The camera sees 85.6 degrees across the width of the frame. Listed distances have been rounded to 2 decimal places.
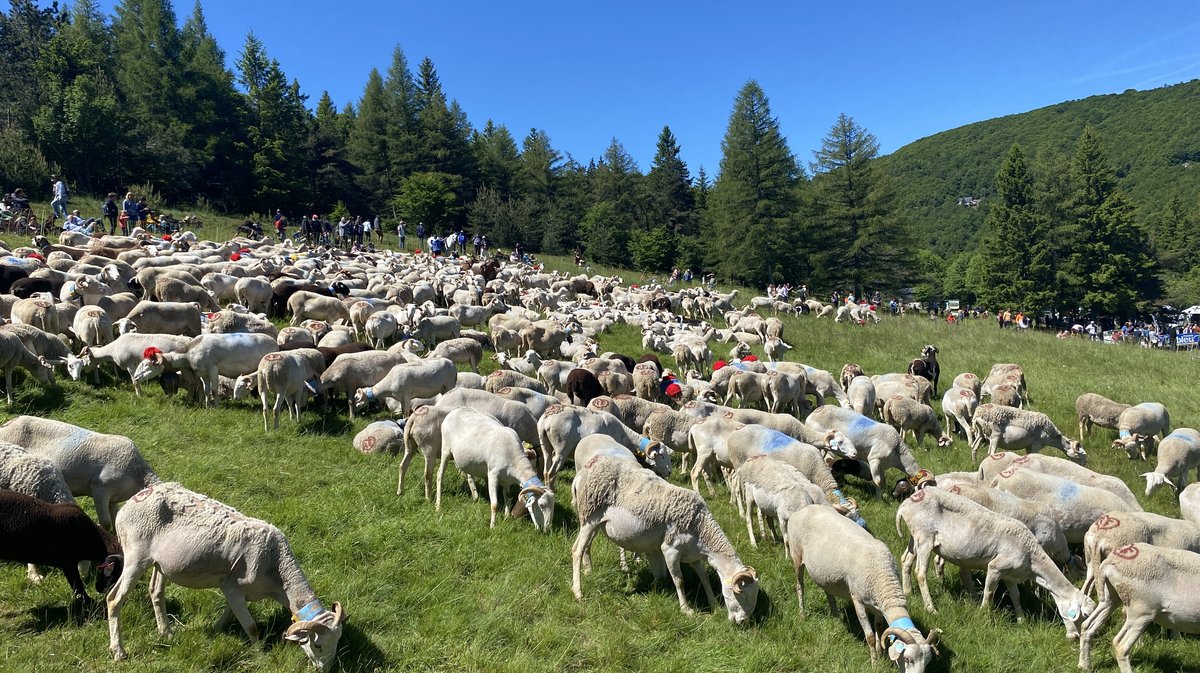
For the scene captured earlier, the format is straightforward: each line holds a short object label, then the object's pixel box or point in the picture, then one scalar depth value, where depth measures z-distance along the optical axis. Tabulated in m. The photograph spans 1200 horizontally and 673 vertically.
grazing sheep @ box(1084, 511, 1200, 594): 8.41
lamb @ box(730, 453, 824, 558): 9.09
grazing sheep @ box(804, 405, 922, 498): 12.50
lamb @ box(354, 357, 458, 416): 14.32
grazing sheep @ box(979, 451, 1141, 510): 10.99
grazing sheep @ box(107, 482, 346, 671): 6.02
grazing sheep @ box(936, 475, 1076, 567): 9.17
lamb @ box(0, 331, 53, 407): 11.75
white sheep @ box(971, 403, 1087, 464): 15.12
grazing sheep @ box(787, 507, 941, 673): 6.49
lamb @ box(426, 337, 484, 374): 17.98
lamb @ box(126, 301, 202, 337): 16.08
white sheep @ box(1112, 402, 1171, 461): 16.58
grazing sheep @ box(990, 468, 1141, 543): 9.88
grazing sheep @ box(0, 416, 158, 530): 7.81
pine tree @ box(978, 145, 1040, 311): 74.00
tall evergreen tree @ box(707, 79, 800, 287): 69.56
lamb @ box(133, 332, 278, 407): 13.29
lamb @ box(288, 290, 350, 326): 21.36
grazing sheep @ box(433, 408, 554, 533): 9.45
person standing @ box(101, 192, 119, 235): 32.03
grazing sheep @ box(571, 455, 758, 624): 7.60
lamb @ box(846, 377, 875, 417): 17.31
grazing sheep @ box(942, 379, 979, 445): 17.16
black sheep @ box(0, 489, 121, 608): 6.18
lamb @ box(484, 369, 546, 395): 14.69
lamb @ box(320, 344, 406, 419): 14.62
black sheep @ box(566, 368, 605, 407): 16.00
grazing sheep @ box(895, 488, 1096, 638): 8.16
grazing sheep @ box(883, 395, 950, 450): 15.66
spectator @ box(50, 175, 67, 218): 32.84
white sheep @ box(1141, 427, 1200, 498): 13.62
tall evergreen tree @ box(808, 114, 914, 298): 72.00
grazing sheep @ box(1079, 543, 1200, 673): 7.00
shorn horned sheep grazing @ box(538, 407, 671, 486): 11.62
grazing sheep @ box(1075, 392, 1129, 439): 17.61
